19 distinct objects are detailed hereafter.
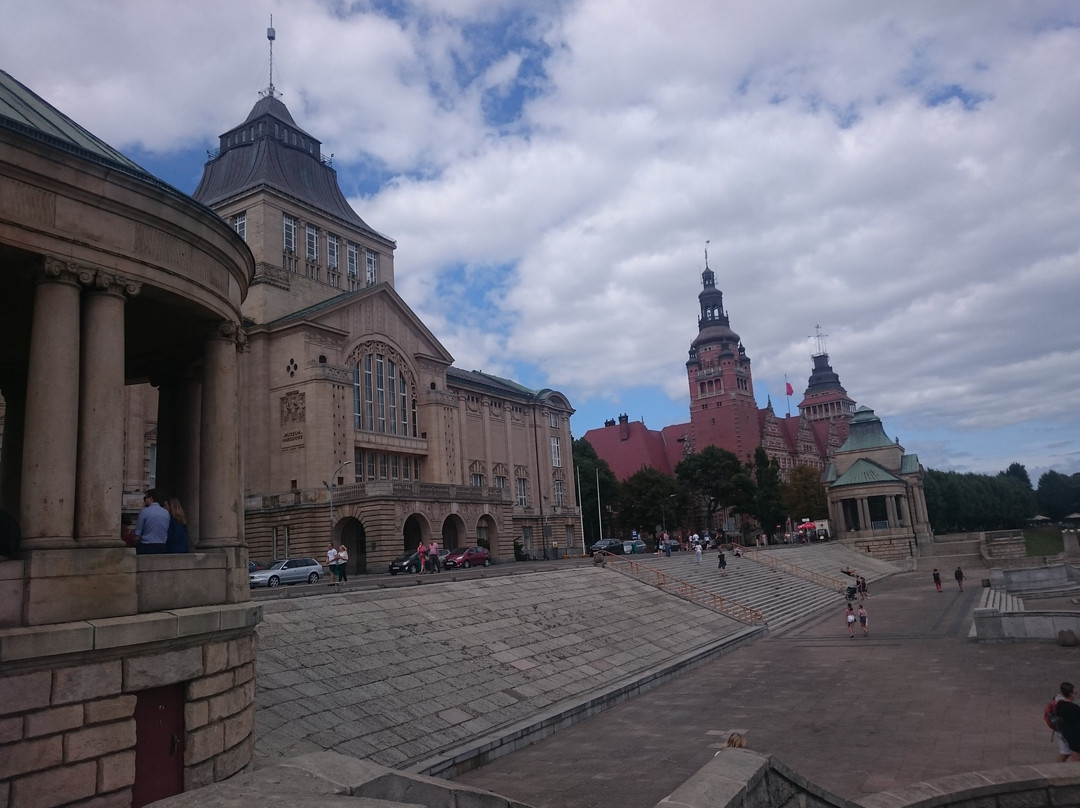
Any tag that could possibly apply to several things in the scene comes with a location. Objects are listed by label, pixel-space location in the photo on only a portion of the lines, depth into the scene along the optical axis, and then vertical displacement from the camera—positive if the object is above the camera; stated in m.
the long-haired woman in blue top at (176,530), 9.31 +0.47
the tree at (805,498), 88.62 +3.04
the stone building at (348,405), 46.00 +9.96
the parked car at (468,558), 42.06 -0.45
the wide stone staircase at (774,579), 37.41 -2.85
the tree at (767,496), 83.56 +3.36
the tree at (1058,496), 127.44 +1.88
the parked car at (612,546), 62.11 -0.45
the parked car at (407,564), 39.06 -0.48
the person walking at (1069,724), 11.14 -2.98
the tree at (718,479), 82.69 +5.44
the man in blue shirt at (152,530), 9.01 +0.48
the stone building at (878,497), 74.62 +2.27
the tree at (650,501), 82.38 +3.65
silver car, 31.48 -0.42
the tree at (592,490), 85.19 +5.36
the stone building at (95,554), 6.87 +0.21
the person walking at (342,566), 28.04 -0.24
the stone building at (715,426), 103.94 +14.58
